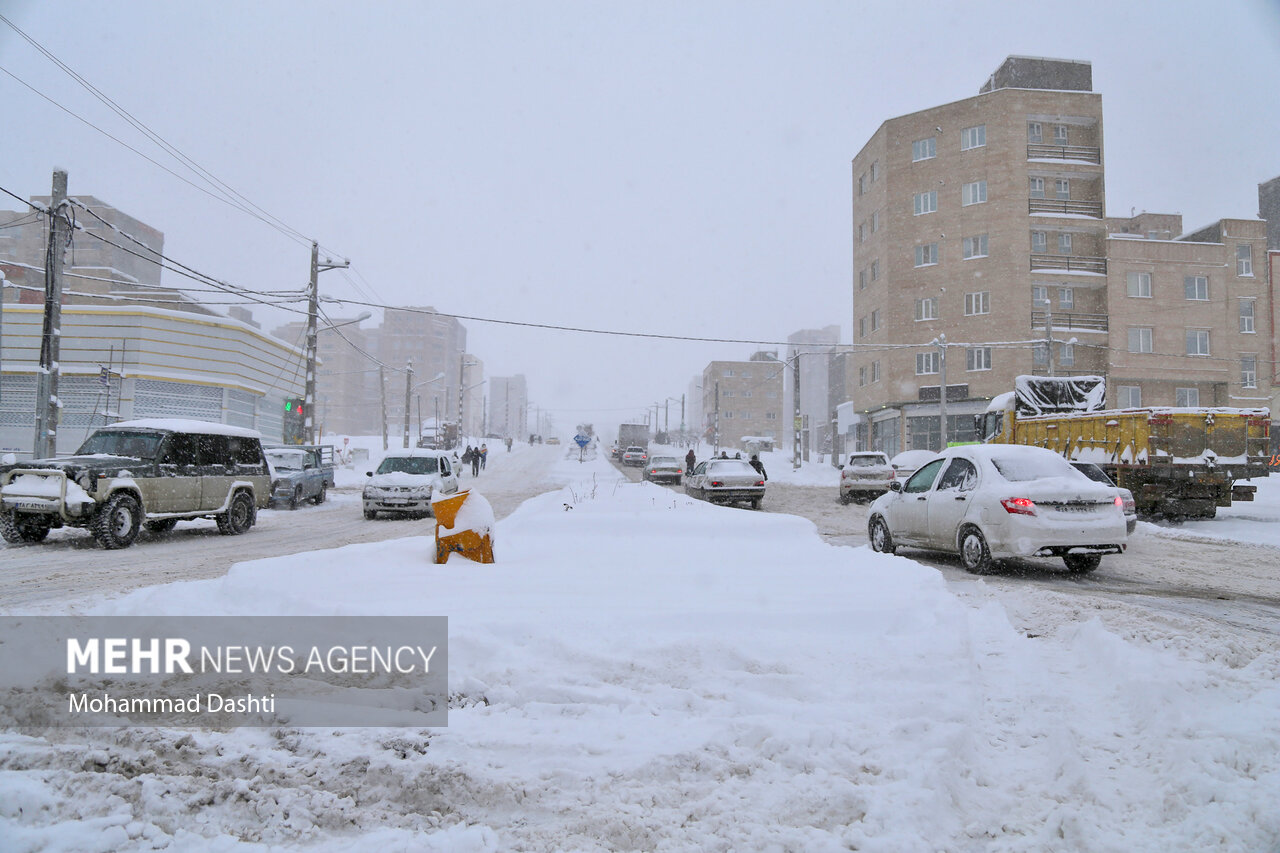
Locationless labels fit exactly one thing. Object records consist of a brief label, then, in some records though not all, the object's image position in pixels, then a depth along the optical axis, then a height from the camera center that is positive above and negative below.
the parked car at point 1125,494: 11.91 -0.47
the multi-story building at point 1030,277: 40.97 +10.63
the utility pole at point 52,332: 16.33 +2.82
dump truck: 15.83 +0.25
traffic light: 27.45 +1.53
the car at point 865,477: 23.91 -0.44
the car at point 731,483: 21.27 -0.60
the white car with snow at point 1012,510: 8.62 -0.57
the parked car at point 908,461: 31.41 +0.12
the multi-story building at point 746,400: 117.75 +10.04
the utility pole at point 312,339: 27.11 +4.59
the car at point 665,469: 34.41 -0.34
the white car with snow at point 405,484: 18.56 -0.61
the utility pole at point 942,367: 35.41 +4.70
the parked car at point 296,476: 21.50 -0.50
